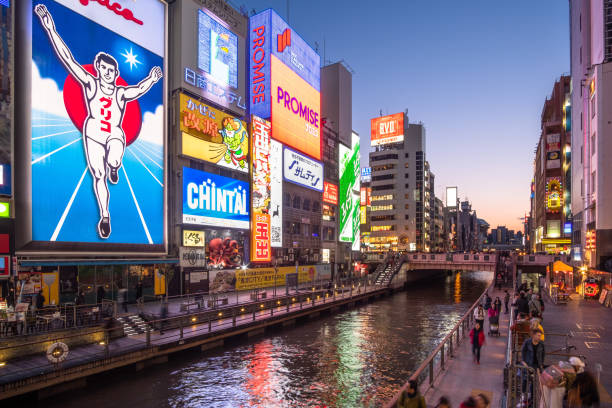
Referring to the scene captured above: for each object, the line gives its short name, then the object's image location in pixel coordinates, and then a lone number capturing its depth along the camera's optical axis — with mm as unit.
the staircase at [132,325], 24031
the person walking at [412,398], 9344
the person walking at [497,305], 26700
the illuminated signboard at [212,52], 40469
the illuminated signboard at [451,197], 187588
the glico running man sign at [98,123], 28031
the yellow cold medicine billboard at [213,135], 39875
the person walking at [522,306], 24562
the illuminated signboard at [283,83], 54031
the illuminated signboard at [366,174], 134125
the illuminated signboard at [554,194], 84512
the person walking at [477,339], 17391
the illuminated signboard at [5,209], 25267
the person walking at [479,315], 19945
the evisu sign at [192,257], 37656
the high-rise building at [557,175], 84562
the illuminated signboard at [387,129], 124812
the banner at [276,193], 53094
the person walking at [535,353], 11862
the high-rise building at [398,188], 128000
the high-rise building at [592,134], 43844
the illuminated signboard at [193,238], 39250
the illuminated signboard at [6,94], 25281
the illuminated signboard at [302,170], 56969
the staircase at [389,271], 63266
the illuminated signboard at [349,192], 75062
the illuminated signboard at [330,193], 69188
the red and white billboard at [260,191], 47625
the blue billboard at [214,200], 39812
